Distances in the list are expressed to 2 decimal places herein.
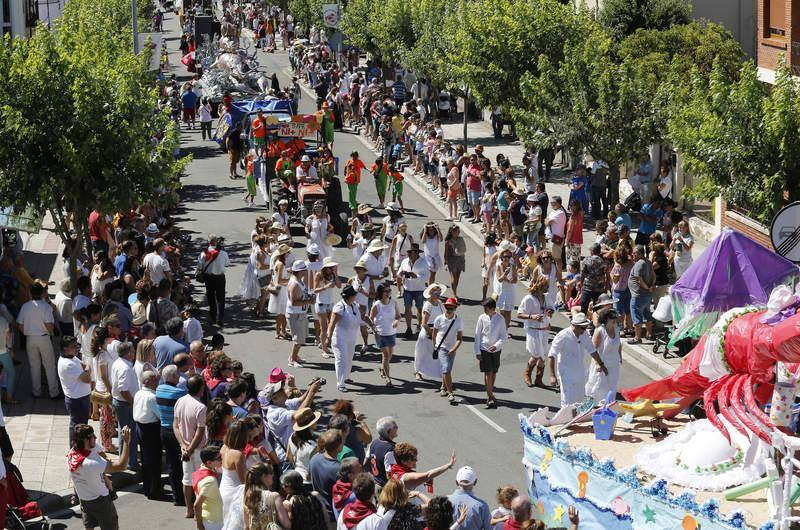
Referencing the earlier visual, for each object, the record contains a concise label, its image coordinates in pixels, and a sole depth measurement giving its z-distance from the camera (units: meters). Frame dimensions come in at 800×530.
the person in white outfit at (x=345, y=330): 17.86
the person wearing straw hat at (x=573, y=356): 16.33
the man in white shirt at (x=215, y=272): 21.05
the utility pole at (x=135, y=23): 31.41
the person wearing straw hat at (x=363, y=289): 19.50
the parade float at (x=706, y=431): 11.99
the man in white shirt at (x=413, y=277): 20.39
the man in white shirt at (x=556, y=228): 22.88
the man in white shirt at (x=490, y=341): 17.33
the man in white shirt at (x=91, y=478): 12.19
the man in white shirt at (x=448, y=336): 17.52
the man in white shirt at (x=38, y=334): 17.55
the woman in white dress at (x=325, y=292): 19.41
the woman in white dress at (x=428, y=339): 18.03
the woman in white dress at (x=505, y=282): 19.75
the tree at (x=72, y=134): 18.62
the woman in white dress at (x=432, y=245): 21.58
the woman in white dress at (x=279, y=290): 20.36
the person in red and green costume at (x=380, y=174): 28.92
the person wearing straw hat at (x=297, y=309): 19.27
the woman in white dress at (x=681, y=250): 20.98
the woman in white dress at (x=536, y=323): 18.17
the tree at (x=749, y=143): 19.14
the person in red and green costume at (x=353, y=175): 27.71
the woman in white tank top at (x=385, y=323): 18.36
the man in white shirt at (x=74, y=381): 15.00
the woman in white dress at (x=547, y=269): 19.63
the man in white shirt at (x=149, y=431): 14.23
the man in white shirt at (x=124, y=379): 14.90
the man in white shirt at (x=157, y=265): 20.19
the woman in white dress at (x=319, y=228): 22.92
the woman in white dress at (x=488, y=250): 21.78
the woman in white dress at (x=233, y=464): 11.88
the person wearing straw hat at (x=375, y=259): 20.22
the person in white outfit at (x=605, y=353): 16.48
